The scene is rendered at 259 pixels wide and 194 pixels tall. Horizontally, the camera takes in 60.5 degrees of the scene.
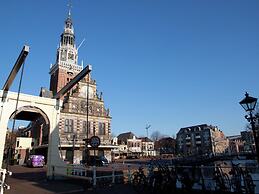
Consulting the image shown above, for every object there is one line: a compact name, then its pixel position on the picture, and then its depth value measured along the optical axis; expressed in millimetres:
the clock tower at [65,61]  56219
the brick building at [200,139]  100138
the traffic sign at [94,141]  13656
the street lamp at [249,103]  9865
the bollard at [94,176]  12709
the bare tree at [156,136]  116688
